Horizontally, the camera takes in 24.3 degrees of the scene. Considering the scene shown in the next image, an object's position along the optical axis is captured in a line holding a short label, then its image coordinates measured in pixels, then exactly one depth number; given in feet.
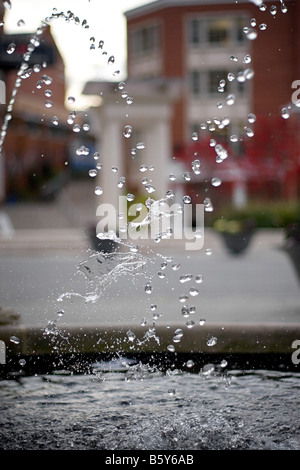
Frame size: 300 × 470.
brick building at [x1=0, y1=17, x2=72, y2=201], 111.21
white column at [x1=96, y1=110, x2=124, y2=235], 75.31
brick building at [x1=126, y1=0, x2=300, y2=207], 114.73
